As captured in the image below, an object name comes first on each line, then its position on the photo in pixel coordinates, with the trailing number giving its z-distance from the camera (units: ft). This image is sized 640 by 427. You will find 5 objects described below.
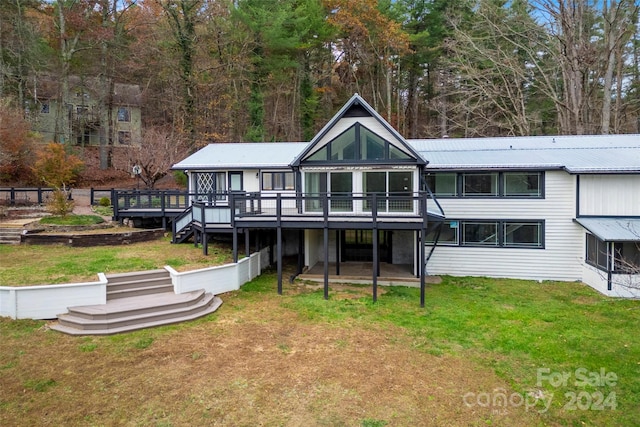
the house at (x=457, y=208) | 40.78
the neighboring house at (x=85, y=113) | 98.53
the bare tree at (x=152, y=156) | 73.49
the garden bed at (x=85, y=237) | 48.75
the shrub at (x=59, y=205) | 56.03
